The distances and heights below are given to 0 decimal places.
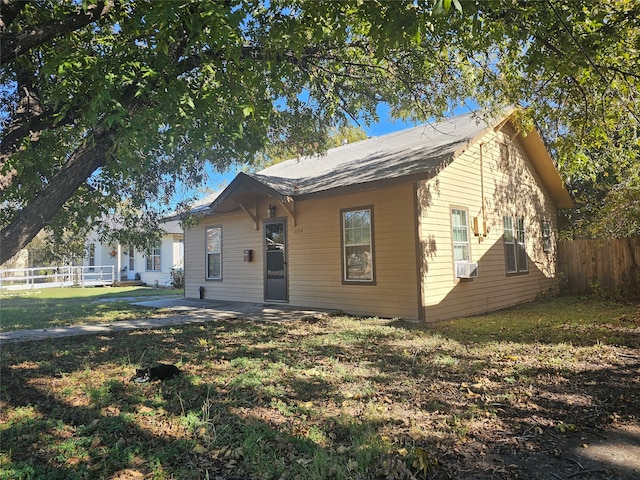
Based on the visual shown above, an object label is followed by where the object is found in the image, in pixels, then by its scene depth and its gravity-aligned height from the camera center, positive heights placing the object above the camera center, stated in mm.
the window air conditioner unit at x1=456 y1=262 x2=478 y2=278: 9203 -343
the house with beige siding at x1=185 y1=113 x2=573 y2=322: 8555 +649
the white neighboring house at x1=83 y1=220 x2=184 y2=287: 20609 -102
